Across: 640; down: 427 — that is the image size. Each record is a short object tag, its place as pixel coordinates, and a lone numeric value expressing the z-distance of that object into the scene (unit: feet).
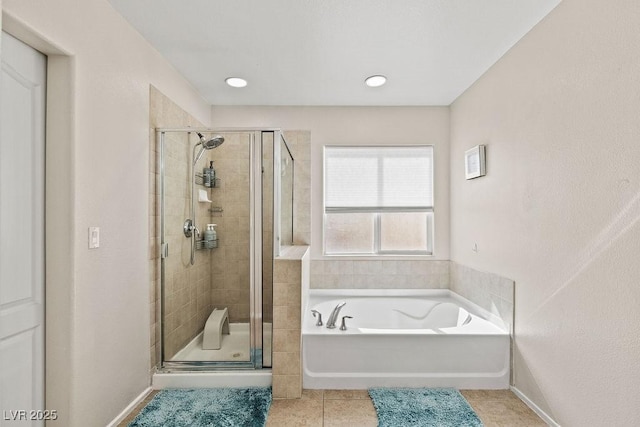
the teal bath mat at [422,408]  6.63
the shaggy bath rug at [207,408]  6.63
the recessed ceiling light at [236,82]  9.46
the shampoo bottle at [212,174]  7.88
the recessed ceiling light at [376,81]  9.23
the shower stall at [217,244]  7.89
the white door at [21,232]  4.64
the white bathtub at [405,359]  7.93
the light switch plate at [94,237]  5.72
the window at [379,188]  11.80
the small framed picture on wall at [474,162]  9.08
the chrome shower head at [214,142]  7.89
